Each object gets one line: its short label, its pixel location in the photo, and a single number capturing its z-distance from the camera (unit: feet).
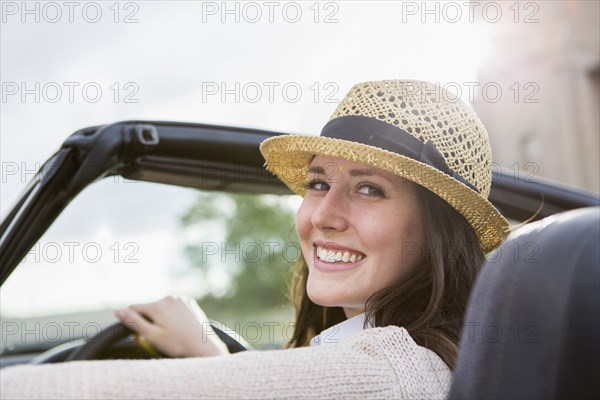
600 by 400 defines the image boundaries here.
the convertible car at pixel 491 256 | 2.62
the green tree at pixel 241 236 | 126.31
